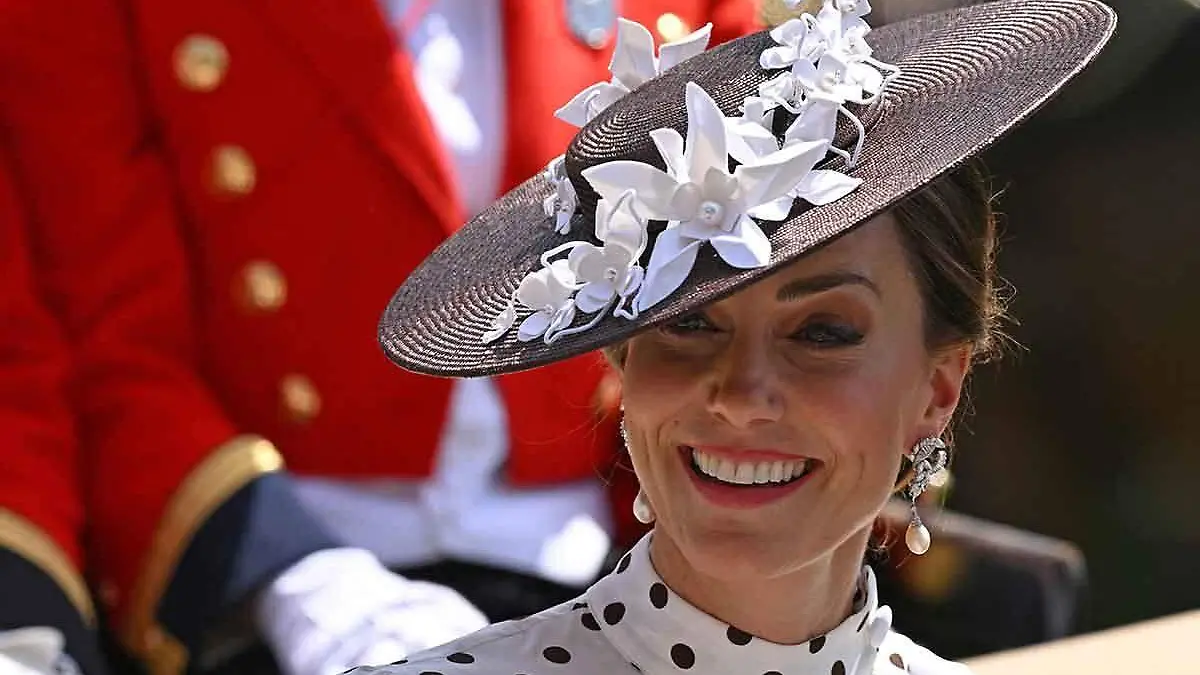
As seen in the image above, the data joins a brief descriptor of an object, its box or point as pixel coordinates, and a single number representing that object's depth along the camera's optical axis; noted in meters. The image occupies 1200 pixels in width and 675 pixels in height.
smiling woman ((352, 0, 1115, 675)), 6.03
